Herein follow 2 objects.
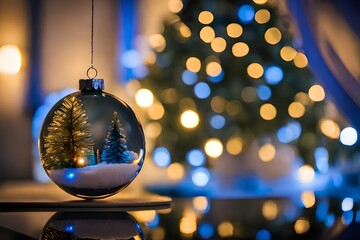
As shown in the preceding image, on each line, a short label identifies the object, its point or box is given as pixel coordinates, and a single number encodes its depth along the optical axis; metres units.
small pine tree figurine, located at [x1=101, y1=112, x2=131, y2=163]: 1.35
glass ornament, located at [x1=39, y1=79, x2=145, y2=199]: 1.35
